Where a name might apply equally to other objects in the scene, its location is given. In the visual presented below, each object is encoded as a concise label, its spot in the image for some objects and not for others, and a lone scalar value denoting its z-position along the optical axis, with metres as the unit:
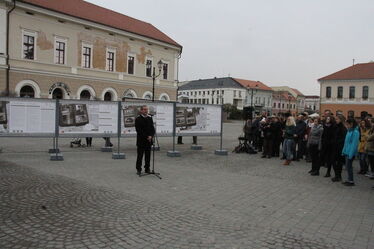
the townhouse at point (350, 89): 64.88
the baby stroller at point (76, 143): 15.91
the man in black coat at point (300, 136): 13.53
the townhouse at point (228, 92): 113.81
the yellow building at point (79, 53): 31.11
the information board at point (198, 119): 14.67
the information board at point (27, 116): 11.64
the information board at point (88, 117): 12.57
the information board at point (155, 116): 13.63
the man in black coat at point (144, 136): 9.70
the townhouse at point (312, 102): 153.38
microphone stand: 9.33
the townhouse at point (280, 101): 126.85
